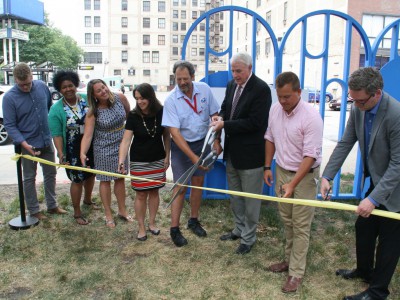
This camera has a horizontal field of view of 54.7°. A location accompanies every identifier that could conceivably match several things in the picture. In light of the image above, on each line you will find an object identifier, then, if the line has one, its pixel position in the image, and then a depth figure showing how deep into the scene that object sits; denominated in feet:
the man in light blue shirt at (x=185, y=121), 12.00
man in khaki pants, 9.36
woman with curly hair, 13.71
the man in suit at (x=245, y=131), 11.28
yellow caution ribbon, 8.19
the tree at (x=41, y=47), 131.34
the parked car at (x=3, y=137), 31.65
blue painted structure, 15.29
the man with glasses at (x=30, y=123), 13.60
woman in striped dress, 12.51
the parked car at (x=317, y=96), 75.63
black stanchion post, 14.14
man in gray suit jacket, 8.26
